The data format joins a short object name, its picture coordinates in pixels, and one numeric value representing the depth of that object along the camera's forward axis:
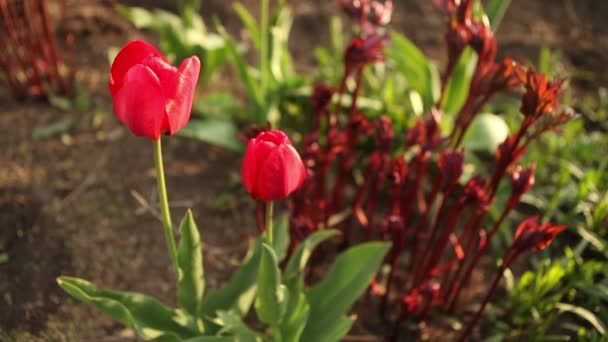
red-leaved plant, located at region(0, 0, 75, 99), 1.47
